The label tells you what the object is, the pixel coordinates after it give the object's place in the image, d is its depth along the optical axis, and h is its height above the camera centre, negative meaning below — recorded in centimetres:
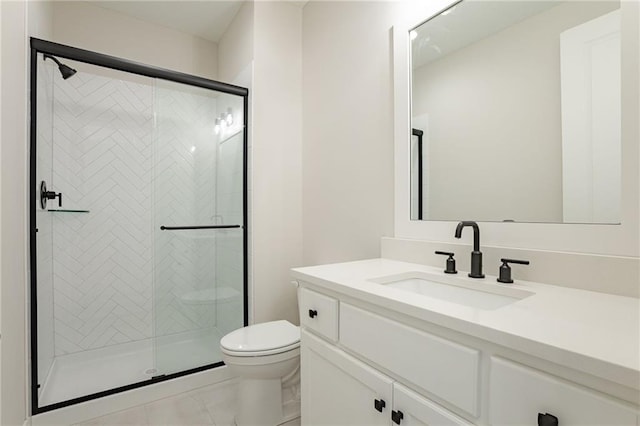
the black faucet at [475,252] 113 -14
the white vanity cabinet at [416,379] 56 -38
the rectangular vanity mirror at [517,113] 96 +37
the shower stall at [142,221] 223 -5
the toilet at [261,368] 156 -77
